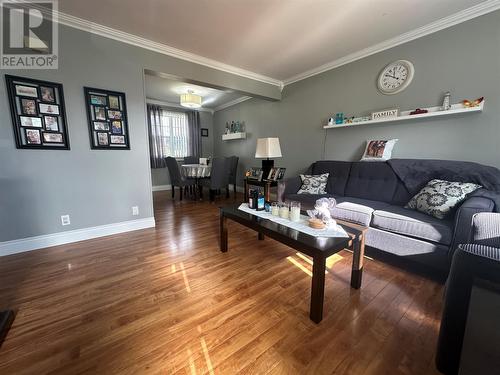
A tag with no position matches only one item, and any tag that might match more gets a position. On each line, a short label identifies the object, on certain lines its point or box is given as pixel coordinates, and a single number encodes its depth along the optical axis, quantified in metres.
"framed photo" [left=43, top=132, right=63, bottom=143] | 2.09
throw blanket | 1.70
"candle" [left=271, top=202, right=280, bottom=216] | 1.78
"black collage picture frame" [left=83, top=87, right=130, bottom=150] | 2.29
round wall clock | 2.36
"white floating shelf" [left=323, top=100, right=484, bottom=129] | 1.90
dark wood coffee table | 1.16
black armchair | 0.80
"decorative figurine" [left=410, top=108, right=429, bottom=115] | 2.20
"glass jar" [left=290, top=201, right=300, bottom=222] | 1.64
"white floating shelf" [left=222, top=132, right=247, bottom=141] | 4.88
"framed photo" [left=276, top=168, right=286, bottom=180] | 3.32
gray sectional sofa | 1.51
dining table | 4.17
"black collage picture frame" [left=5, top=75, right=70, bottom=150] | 1.94
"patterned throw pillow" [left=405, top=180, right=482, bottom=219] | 1.68
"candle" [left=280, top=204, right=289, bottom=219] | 1.71
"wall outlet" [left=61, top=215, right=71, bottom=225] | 2.25
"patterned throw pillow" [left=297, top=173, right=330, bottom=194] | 2.71
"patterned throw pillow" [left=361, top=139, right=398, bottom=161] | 2.48
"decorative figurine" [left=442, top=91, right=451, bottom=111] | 2.05
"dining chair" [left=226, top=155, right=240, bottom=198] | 4.74
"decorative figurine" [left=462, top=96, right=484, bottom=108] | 1.89
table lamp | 3.16
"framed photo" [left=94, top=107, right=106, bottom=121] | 2.31
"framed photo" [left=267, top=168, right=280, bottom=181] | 3.33
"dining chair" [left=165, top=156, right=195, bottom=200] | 4.14
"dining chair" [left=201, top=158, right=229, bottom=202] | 3.98
